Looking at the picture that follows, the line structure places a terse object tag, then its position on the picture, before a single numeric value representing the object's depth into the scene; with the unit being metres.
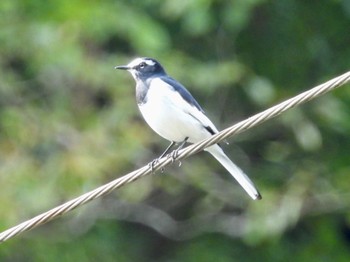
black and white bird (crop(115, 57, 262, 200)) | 13.09
